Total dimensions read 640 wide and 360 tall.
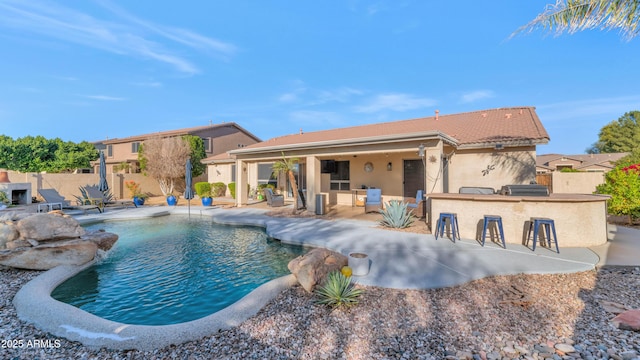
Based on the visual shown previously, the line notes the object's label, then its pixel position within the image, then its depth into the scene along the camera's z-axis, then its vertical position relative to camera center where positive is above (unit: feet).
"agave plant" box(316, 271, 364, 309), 12.93 -5.40
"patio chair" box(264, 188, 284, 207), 48.66 -2.81
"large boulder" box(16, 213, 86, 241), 19.36 -3.05
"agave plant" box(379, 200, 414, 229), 29.09 -3.75
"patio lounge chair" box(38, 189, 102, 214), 44.88 -2.52
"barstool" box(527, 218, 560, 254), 20.15 -3.61
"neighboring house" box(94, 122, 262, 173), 87.86 +15.05
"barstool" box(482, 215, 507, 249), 21.54 -3.40
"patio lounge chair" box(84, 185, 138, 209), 48.31 -2.26
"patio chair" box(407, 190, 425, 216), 34.32 -2.97
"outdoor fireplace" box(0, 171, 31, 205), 44.01 -0.76
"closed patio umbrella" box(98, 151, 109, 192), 46.83 +1.53
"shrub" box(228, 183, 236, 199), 67.10 -0.97
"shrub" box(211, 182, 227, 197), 70.23 -1.00
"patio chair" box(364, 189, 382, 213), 39.83 -2.60
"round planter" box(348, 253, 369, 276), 16.29 -5.02
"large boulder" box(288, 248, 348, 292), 14.67 -4.77
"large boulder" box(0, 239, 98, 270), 18.37 -4.86
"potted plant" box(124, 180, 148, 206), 67.77 -0.43
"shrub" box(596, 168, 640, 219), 30.12 -1.31
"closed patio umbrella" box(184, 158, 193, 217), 45.47 +0.28
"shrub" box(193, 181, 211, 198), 68.29 -0.92
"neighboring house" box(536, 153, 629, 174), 92.17 +7.15
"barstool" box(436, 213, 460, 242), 23.71 -3.80
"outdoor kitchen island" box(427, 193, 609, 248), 21.31 -2.72
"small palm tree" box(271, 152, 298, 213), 40.60 +2.44
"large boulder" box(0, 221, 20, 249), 19.08 -3.27
